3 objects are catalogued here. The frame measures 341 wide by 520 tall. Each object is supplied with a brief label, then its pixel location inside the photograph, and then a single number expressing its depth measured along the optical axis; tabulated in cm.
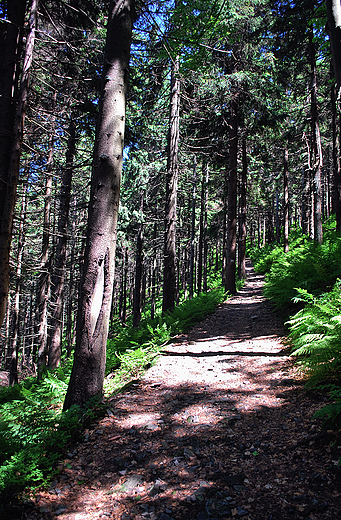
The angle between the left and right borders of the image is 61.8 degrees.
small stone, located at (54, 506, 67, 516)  220
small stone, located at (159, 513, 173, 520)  204
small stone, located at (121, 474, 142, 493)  242
